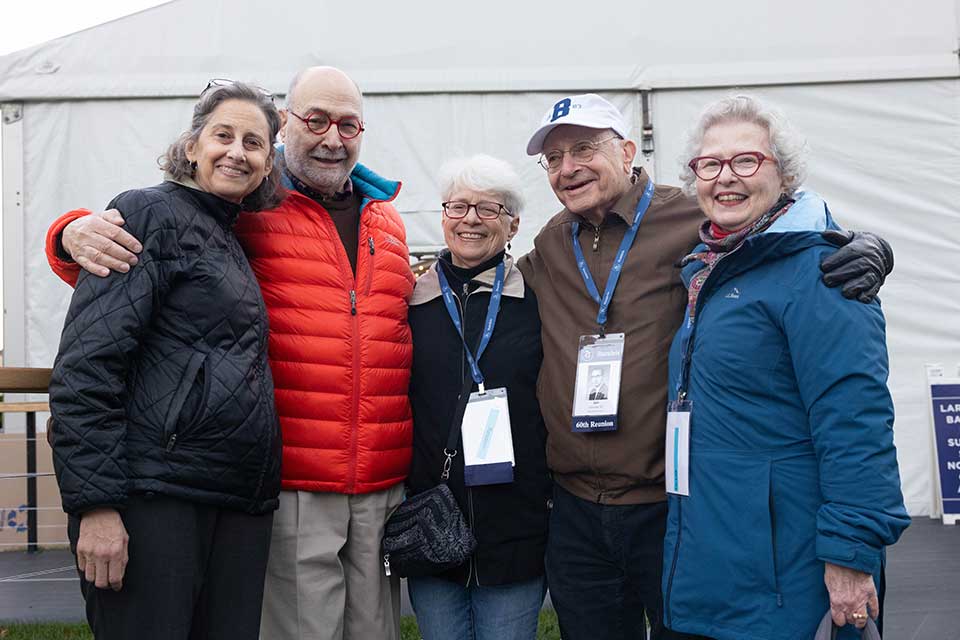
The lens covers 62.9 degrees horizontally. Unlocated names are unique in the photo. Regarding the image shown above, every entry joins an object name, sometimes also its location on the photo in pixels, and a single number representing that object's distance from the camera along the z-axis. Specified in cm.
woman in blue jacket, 151
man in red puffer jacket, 204
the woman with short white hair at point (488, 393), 216
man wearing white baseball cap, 201
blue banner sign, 520
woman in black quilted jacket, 156
